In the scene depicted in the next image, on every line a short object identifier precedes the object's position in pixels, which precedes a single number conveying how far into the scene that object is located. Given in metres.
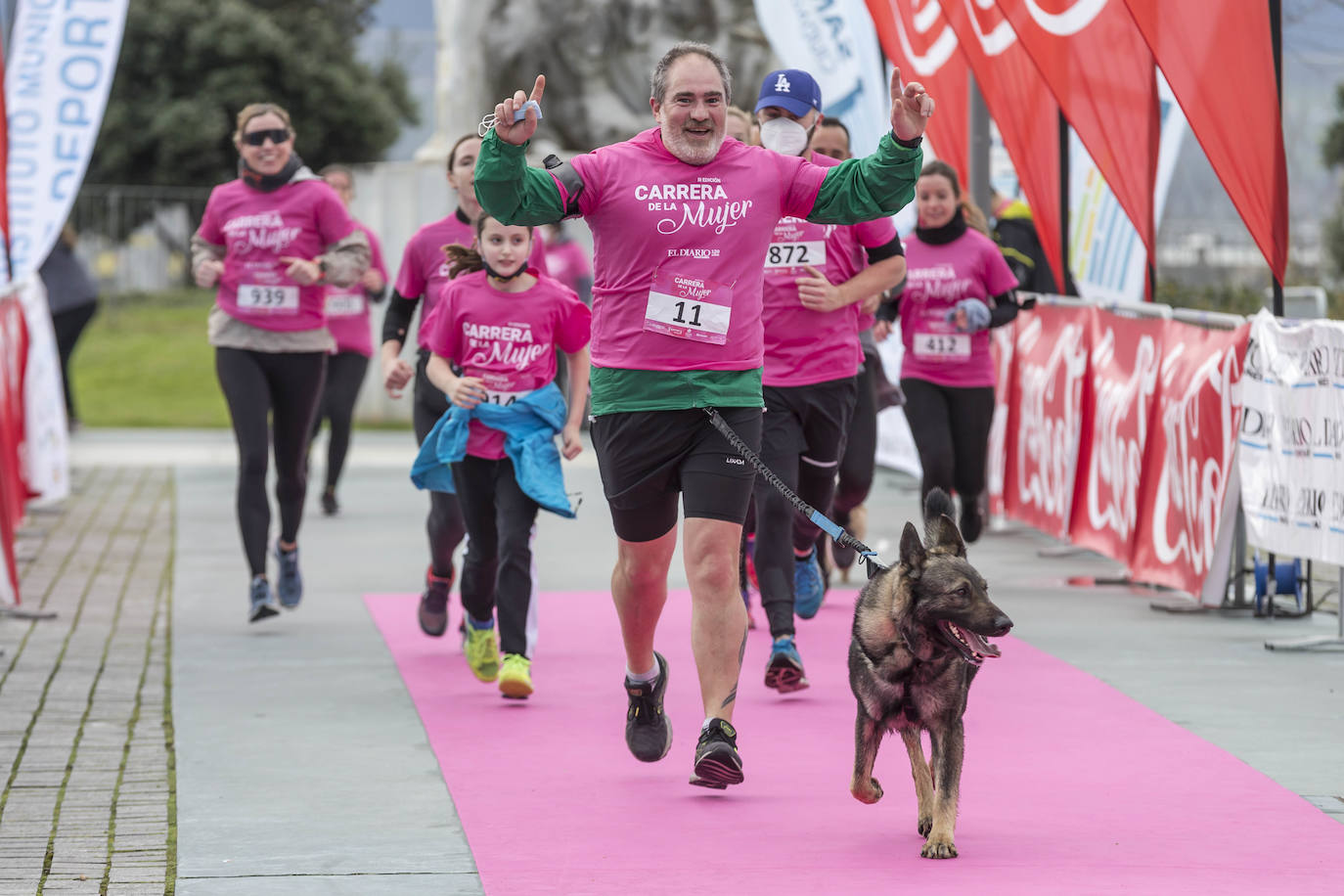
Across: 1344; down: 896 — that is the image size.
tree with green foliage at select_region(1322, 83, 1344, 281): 26.83
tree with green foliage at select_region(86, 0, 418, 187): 42.38
